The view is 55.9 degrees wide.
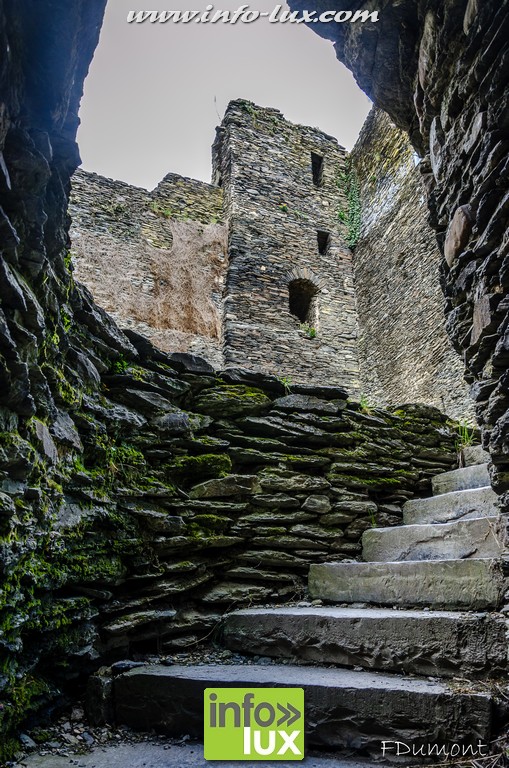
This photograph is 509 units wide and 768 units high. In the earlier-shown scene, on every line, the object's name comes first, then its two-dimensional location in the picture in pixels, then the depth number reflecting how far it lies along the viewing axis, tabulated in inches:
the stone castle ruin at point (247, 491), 58.0
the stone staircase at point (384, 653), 61.2
